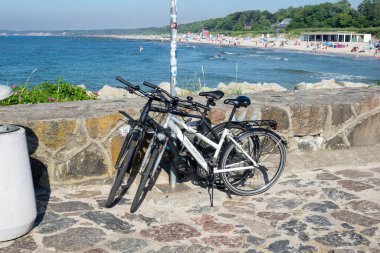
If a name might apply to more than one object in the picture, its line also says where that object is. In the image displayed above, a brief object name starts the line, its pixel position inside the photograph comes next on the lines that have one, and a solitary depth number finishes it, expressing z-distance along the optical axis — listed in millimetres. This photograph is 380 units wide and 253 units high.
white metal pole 4684
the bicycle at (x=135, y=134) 4221
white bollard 3531
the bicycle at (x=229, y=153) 4305
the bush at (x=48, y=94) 7310
